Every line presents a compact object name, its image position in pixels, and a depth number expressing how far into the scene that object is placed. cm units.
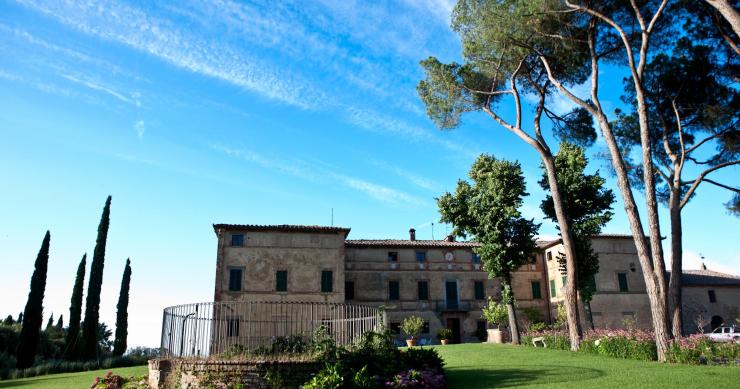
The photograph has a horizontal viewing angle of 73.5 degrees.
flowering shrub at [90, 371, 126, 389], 1200
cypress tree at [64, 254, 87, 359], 2764
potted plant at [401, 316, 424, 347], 2520
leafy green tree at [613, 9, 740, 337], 1880
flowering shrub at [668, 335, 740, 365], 1303
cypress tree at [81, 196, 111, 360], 2798
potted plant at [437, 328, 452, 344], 2760
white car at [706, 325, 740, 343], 2023
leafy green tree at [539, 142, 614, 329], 2397
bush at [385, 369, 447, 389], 1006
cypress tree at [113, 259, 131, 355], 3189
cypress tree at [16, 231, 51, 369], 2550
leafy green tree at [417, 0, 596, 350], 1856
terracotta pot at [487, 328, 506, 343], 2471
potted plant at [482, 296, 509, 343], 2512
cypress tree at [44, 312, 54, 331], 3770
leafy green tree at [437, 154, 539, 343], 2355
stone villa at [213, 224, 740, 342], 2797
